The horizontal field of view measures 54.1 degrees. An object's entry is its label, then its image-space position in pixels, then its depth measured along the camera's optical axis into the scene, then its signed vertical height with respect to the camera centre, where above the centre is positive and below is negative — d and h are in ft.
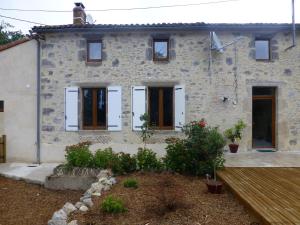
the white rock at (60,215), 15.19 -5.44
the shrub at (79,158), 26.25 -4.16
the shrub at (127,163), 24.97 -4.40
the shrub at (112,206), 15.61 -5.05
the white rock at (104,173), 23.68 -5.07
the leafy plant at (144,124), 26.86 -1.15
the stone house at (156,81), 33.06 +3.48
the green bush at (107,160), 24.99 -4.33
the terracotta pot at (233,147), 32.26 -3.94
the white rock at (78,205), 17.17 -5.51
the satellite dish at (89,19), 38.46 +12.37
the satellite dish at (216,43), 31.40 +7.47
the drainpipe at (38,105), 33.55 +0.75
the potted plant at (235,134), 32.37 -2.47
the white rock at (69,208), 16.33 -5.48
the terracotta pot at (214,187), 19.42 -5.01
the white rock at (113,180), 22.04 -5.22
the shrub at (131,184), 20.61 -5.08
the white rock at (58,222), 14.81 -5.61
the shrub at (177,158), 23.88 -3.79
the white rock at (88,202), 17.30 -5.41
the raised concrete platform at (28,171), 27.22 -6.02
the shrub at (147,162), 25.30 -4.36
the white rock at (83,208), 16.51 -5.50
